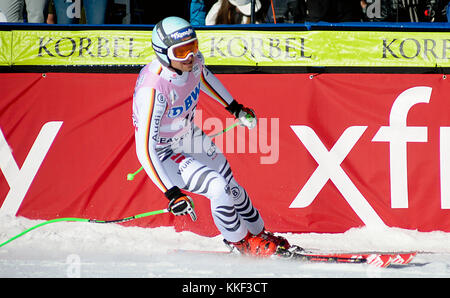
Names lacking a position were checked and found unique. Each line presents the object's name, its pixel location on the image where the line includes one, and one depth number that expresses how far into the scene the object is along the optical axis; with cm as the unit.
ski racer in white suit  1119
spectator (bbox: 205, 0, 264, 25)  1642
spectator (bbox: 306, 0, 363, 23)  1650
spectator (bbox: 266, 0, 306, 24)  1917
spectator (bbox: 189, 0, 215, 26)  1630
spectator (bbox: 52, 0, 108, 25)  1606
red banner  1468
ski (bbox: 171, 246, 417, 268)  1177
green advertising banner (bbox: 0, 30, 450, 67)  1457
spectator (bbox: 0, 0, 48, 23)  1588
